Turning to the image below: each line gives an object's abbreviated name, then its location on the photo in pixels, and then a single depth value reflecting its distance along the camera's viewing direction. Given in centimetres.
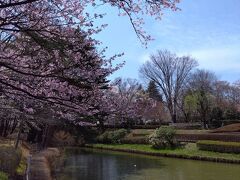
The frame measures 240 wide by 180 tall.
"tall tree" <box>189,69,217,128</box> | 5706
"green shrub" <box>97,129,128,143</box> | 4672
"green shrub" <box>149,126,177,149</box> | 3650
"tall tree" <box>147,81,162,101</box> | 7416
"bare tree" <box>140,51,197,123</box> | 6097
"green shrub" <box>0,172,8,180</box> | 1250
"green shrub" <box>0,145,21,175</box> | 1520
